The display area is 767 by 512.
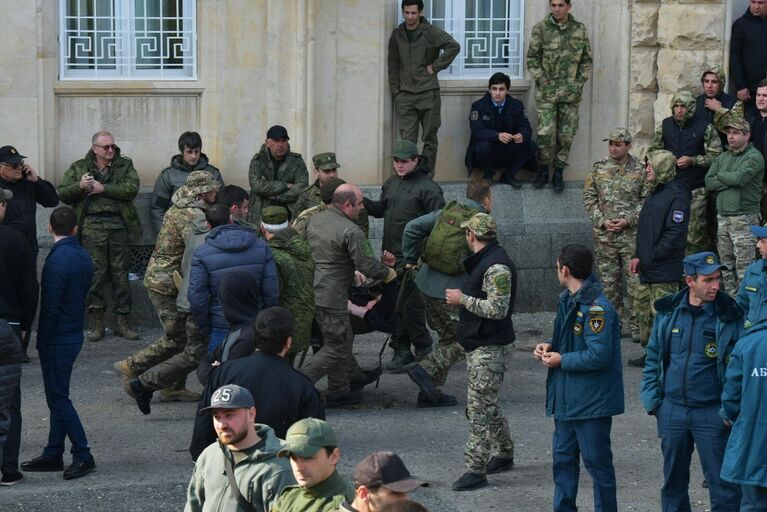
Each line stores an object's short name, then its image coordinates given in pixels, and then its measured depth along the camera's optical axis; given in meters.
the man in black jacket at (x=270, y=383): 7.40
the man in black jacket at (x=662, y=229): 12.77
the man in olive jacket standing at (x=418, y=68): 15.30
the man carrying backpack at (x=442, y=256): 11.45
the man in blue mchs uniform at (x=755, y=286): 9.13
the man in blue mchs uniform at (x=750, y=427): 7.83
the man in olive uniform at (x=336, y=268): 11.43
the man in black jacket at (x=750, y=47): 15.66
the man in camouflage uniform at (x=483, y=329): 9.64
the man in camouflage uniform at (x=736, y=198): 14.19
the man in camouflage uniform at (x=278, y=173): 14.26
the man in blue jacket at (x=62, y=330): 9.87
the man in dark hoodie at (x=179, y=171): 14.34
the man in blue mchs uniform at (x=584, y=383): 8.71
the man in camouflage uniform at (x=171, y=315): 11.26
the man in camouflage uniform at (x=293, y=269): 10.79
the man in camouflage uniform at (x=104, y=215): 14.06
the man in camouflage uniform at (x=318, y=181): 13.04
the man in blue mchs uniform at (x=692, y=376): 8.41
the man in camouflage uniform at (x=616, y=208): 14.11
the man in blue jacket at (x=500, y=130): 15.38
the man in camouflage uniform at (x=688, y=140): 14.66
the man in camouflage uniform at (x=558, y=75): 15.48
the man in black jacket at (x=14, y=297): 9.66
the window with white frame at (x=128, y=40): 15.30
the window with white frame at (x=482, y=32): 16.05
